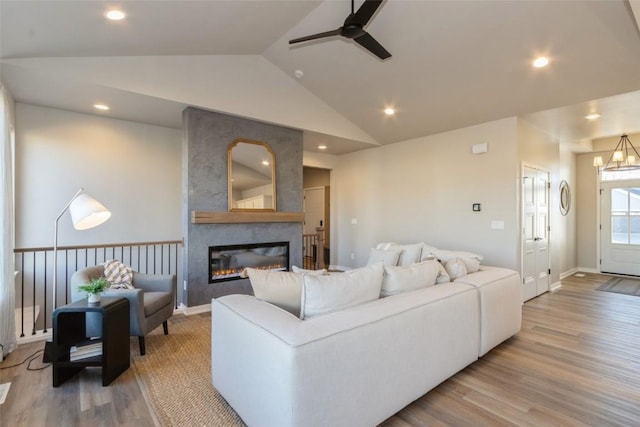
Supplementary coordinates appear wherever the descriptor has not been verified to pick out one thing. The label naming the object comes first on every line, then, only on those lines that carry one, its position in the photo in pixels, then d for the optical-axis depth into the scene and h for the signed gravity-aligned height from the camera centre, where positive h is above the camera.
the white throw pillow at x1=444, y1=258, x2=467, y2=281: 2.91 -0.51
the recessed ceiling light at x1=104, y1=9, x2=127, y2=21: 2.63 +1.77
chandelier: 5.77 +1.24
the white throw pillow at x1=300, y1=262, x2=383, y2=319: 1.93 -0.50
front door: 6.37 -0.22
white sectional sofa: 1.50 -0.82
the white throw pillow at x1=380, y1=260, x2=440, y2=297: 2.37 -0.50
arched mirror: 4.52 +0.61
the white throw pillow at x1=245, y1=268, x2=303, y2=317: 2.06 -0.50
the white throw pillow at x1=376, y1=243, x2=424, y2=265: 3.92 -0.50
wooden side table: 2.38 -1.01
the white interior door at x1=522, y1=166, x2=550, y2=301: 4.73 -0.25
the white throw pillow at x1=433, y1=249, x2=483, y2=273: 3.18 -0.47
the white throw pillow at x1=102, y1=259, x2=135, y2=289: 3.23 -0.65
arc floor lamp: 2.70 +0.03
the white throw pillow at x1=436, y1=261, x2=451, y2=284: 2.77 -0.55
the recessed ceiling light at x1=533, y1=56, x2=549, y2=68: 3.35 +1.73
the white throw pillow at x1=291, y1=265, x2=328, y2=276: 2.31 -0.43
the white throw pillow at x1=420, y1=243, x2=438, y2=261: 3.90 -0.46
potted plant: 2.46 -0.61
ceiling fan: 2.32 +1.59
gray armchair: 2.81 -0.87
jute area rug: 2.02 -1.34
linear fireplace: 4.43 -0.67
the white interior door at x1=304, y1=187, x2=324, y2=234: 8.73 +0.23
